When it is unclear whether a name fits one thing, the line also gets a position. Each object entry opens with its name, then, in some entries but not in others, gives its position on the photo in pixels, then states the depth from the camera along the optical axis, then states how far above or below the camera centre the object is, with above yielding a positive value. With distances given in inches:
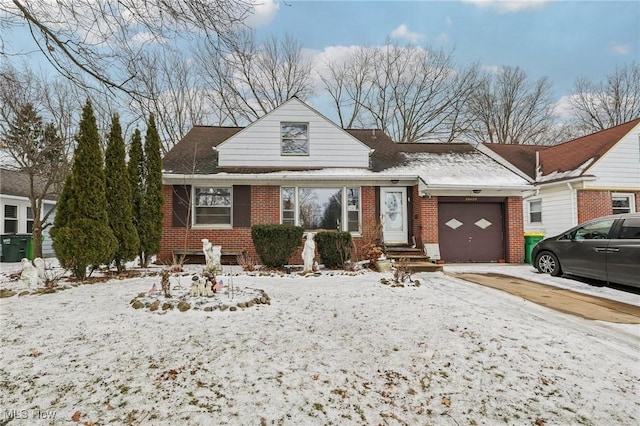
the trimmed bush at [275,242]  335.3 -24.9
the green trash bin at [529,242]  426.9 -37.5
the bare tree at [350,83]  925.2 +406.7
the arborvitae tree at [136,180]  333.7 +44.4
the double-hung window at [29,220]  557.4 +5.7
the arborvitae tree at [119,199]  298.7 +21.7
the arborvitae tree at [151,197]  339.6 +26.6
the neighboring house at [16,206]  509.0 +30.0
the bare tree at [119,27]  179.6 +115.8
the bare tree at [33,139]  420.5 +120.3
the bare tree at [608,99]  873.5 +330.7
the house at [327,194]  403.5 +32.0
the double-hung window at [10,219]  519.2 +7.6
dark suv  241.0 -31.6
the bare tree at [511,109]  959.0 +326.0
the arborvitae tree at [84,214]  260.1 +7.2
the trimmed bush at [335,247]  340.5 -31.9
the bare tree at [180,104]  717.3 +295.9
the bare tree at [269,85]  817.5 +370.3
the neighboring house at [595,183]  461.1 +46.2
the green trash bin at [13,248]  460.4 -35.7
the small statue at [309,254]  320.2 -36.7
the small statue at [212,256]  281.1 -32.6
